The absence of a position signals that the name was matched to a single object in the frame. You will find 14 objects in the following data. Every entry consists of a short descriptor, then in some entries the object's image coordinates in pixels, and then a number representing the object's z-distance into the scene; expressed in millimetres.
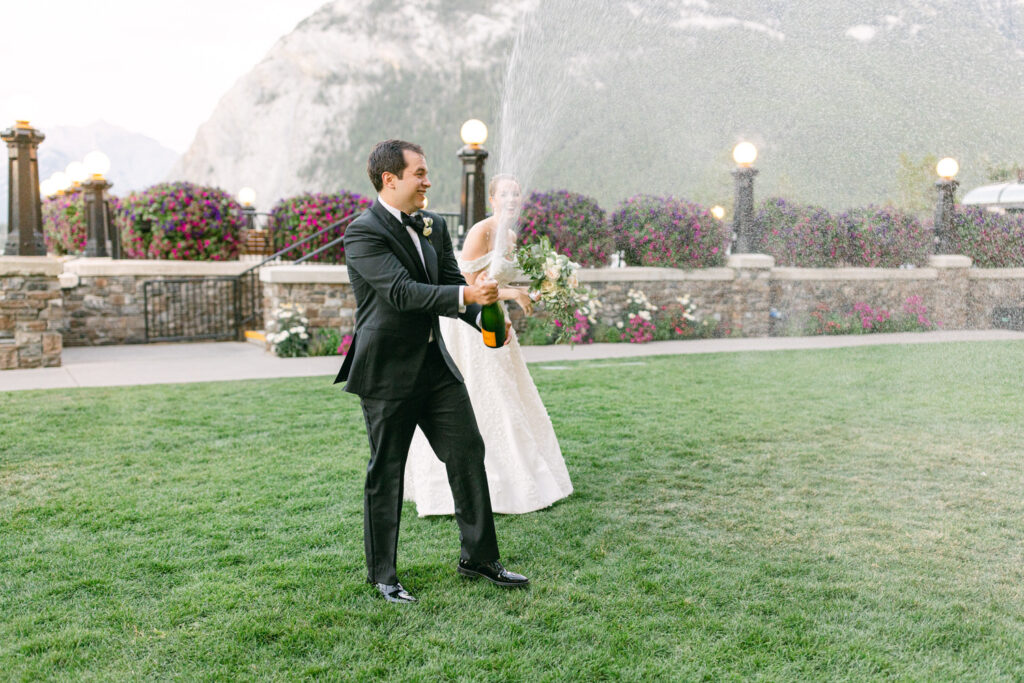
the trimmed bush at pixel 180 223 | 13219
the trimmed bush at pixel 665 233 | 13742
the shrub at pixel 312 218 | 13719
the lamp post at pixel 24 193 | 10211
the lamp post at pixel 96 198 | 14453
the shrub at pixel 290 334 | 11203
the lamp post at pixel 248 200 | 22155
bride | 4445
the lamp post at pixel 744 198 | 12062
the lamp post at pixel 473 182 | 11719
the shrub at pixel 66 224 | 16938
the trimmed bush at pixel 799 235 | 9000
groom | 3170
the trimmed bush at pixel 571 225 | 12945
